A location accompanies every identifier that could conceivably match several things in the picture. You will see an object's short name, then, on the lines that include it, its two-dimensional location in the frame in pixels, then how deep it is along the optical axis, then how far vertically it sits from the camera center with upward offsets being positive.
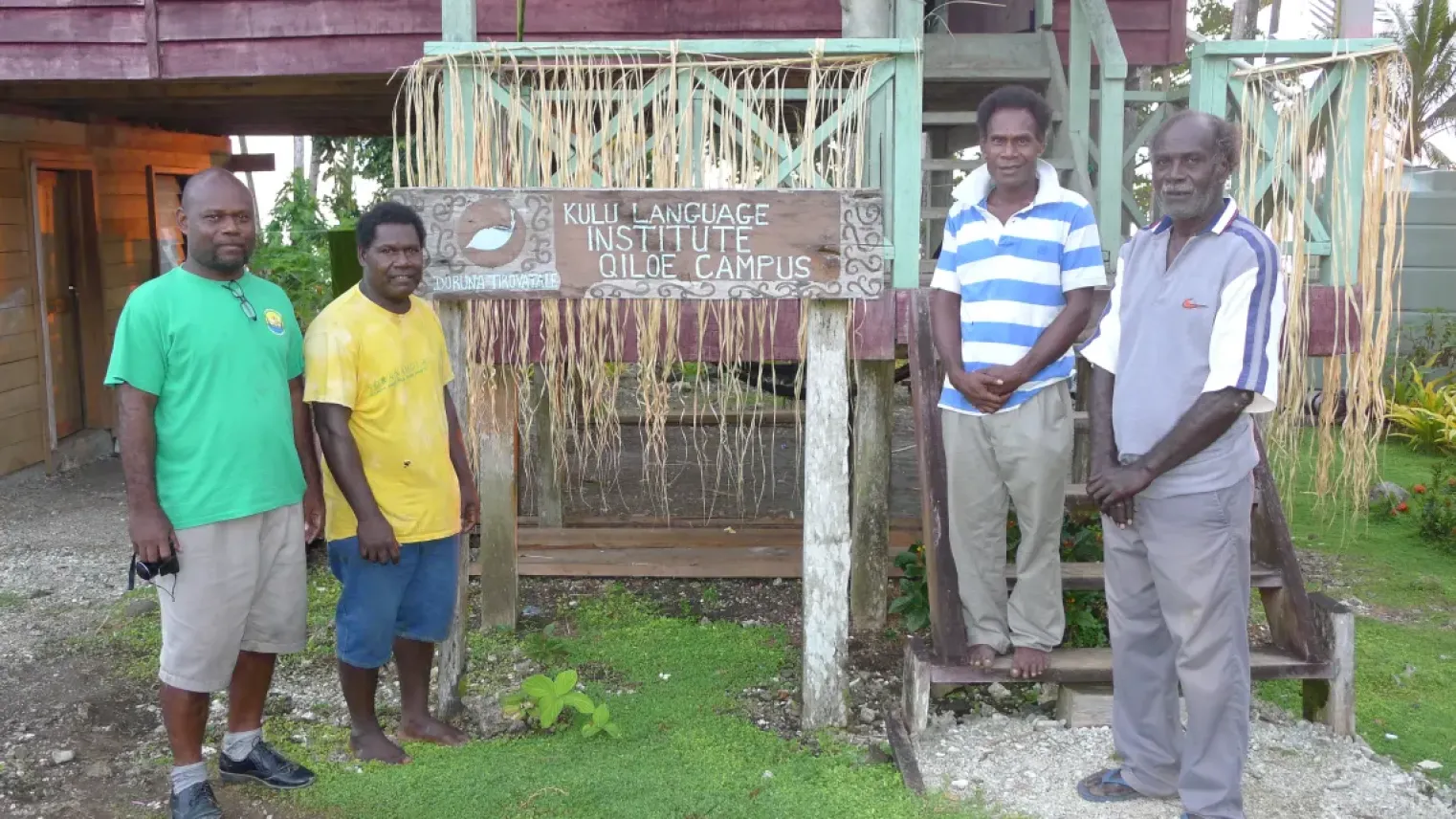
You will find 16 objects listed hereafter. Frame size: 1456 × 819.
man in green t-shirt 3.02 -0.45
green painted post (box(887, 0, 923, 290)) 4.40 +0.37
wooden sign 3.73 +0.10
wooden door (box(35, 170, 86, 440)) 8.56 -0.08
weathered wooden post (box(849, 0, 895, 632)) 5.12 -0.93
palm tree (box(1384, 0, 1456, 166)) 17.00 +3.04
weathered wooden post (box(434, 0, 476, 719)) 4.02 -1.13
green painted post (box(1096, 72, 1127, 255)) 5.52 +0.50
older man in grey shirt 2.91 -0.36
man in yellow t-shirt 3.31 -0.50
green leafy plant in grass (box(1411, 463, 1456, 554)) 6.56 -1.30
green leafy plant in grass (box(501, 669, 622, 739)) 3.82 -1.34
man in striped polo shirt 3.56 -0.21
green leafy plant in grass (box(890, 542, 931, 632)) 4.75 -1.27
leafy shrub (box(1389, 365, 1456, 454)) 8.95 -1.06
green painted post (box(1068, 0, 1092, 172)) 6.55 +1.06
